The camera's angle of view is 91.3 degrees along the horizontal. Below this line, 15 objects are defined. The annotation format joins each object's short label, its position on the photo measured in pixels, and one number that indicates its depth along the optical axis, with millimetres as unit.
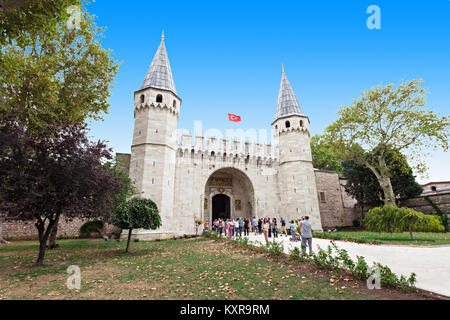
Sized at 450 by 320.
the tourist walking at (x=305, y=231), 7940
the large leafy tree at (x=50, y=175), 7410
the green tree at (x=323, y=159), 37156
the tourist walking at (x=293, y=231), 12454
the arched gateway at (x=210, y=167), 18922
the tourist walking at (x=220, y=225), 18188
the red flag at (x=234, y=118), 23906
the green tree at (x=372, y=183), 23000
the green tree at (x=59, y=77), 9367
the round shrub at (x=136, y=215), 10750
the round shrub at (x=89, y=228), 19219
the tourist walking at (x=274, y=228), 15956
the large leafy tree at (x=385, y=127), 18125
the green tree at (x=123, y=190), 13136
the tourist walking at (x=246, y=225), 17197
